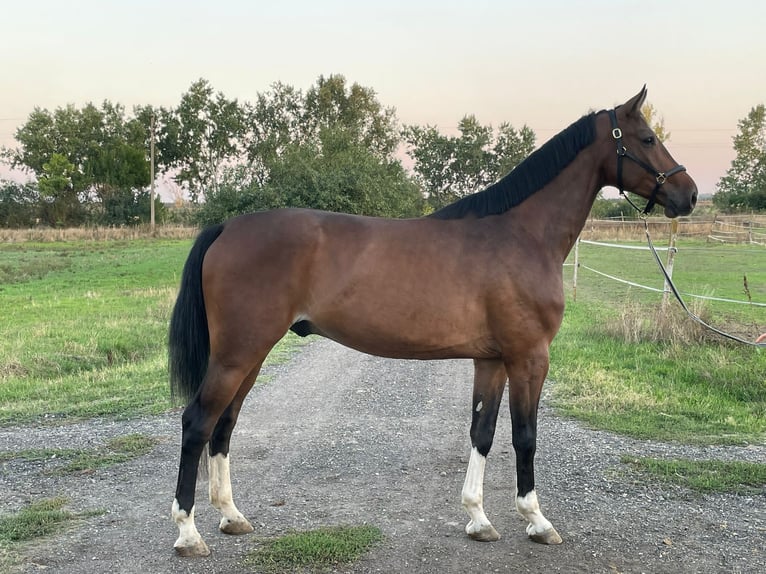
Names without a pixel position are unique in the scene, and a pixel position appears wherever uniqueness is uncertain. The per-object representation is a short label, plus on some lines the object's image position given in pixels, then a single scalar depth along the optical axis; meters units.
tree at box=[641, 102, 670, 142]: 20.69
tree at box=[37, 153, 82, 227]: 46.22
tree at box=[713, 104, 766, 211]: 46.09
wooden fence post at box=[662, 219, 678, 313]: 8.25
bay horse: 3.34
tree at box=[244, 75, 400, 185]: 45.62
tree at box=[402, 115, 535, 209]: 53.47
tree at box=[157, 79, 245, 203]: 53.66
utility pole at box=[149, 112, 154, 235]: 39.59
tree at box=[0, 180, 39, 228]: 45.06
